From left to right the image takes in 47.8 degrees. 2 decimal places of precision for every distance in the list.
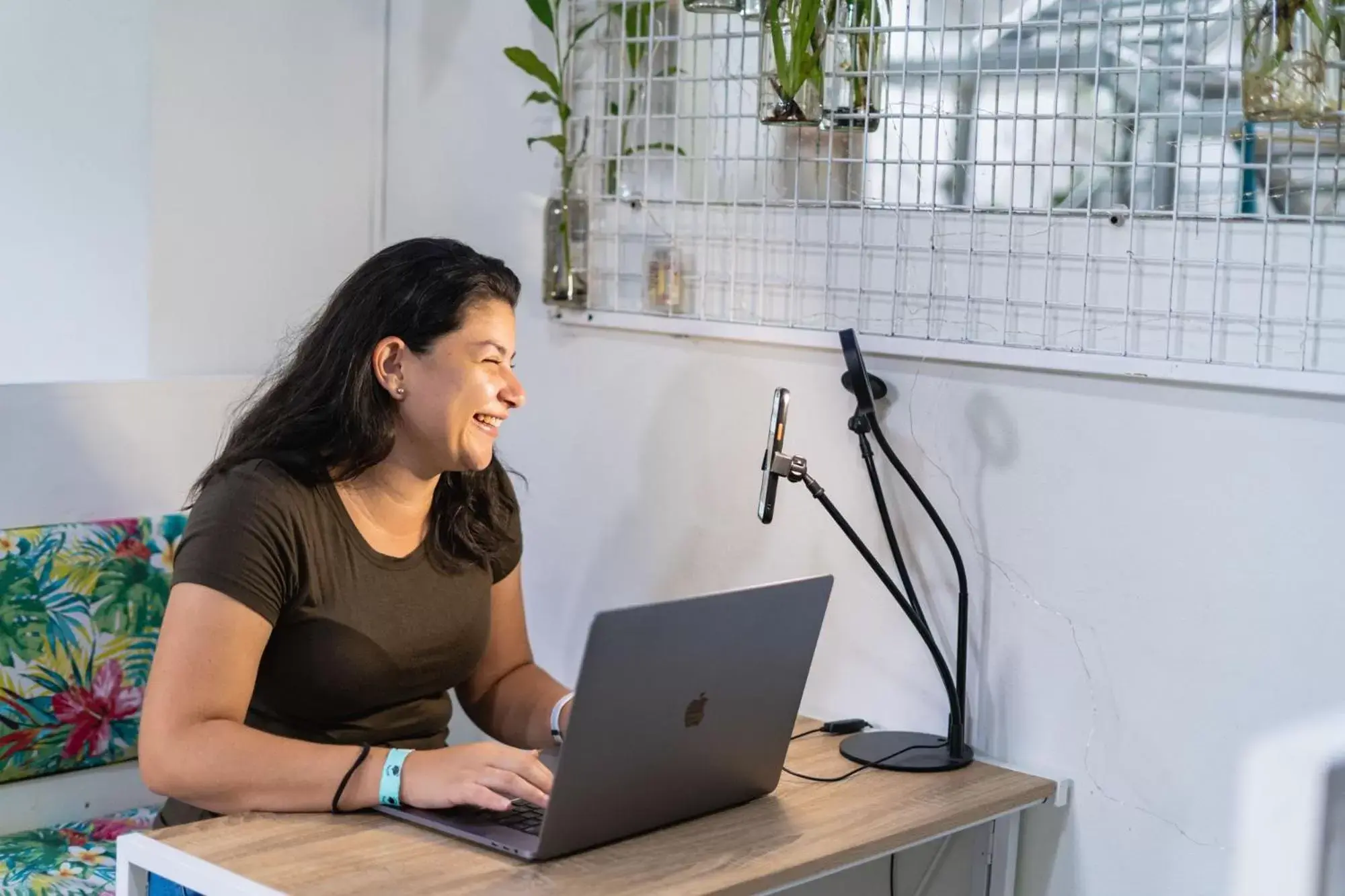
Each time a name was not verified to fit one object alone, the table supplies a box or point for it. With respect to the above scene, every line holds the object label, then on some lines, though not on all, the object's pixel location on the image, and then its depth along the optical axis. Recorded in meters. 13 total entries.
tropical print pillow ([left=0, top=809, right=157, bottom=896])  2.00
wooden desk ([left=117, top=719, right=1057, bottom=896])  1.41
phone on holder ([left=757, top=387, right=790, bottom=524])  1.87
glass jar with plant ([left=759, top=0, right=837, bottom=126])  2.03
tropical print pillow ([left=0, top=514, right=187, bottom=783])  2.18
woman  1.61
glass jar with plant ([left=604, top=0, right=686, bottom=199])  2.32
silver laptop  1.44
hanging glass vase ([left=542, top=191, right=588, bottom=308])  2.44
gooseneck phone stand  1.90
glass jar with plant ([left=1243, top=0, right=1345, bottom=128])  1.62
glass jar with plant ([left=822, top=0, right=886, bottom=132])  2.05
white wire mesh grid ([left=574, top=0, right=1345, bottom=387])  1.76
